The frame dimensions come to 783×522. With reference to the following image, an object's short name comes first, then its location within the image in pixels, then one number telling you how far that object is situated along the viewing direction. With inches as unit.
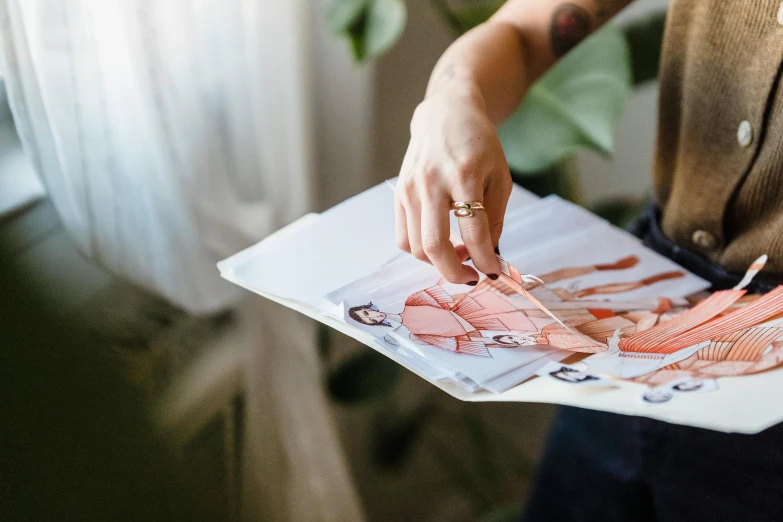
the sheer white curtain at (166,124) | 20.9
